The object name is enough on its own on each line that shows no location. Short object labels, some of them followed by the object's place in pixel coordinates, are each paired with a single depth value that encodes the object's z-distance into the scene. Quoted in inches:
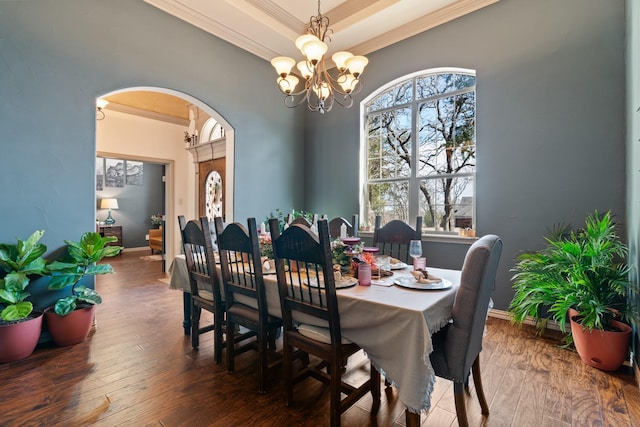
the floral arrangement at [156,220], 346.2
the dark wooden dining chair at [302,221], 104.8
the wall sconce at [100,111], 156.3
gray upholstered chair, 54.9
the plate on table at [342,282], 67.8
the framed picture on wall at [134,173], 340.8
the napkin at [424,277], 69.0
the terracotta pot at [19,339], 88.6
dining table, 51.6
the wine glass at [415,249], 77.4
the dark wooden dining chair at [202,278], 86.0
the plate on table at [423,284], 65.1
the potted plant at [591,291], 85.3
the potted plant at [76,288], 99.8
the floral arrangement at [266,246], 93.4
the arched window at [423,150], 143.6
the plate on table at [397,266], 87.6
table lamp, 315.3
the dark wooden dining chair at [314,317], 59.0
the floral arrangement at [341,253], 81.8
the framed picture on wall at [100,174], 314.8
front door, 202.5
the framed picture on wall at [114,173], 324.2
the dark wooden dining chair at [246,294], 74.6
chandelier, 94.4
